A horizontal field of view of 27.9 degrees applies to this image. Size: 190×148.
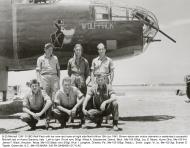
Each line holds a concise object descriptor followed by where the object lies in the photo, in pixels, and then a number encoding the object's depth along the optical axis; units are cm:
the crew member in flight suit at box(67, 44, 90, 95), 888
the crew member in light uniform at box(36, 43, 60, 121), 897
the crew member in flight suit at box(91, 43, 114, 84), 850
